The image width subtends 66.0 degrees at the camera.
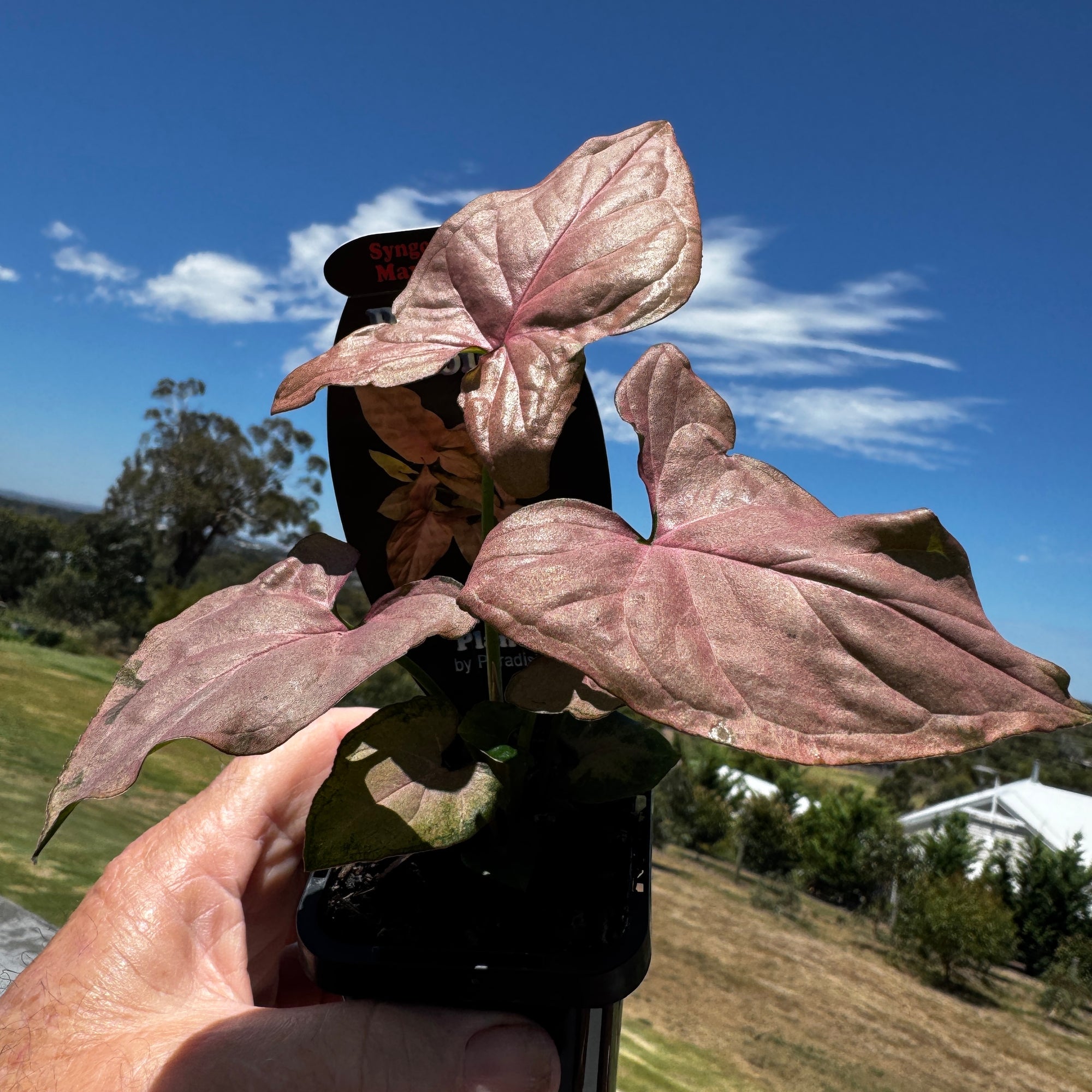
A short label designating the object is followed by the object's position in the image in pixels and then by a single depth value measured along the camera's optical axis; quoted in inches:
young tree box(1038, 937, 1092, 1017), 369.1
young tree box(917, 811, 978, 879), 448.1
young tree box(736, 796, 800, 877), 495.5
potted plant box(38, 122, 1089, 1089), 8.5
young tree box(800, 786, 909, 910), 473.1
